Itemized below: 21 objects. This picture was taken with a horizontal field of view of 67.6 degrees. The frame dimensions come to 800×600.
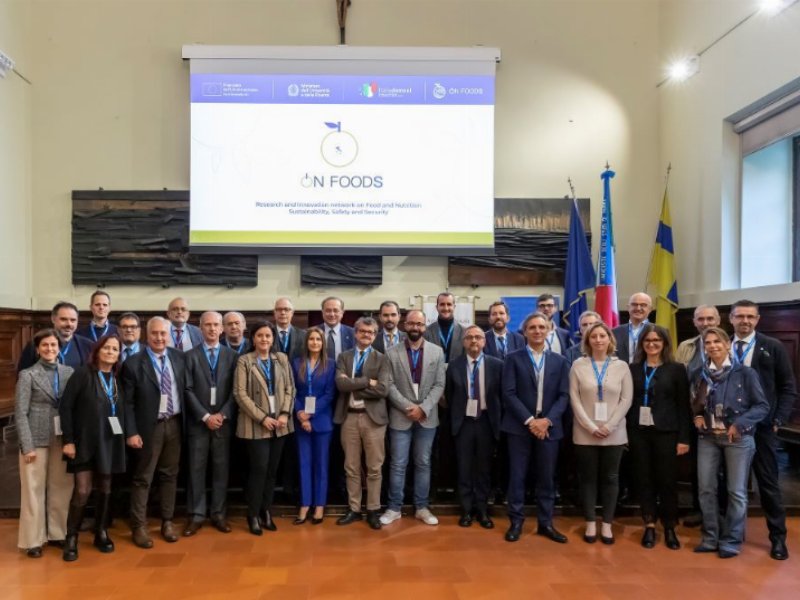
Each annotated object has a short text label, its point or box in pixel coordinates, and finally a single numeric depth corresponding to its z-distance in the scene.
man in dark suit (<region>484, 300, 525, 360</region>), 4.43
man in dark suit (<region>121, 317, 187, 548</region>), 3.58
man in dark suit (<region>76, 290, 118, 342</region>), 4.34
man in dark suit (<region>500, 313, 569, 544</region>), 3.78
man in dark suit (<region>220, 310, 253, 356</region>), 4.18
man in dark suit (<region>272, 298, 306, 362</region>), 4.40
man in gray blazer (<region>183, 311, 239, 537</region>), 3.78
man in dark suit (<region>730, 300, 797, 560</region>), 3.50
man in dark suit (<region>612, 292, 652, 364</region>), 4.27
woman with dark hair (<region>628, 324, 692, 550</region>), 3.63
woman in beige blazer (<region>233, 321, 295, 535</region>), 3.79
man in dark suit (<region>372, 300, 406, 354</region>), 4.39
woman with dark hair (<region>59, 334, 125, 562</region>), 3.40
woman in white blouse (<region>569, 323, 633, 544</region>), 3.67
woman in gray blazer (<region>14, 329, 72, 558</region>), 3.43
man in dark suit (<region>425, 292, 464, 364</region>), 4.55
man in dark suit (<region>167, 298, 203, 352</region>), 4.55
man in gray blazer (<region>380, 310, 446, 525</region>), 3.99
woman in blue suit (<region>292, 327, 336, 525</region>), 3.99
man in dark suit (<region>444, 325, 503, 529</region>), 3.96
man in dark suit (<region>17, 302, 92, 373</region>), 3.91
